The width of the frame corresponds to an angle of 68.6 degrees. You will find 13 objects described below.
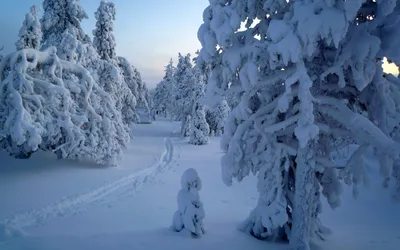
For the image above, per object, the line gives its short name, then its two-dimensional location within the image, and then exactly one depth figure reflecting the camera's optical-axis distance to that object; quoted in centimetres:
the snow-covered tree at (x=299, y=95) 570
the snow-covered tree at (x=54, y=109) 1252
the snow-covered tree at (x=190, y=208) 755
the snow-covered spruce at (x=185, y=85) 3656
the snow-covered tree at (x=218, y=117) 4228
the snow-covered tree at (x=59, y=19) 1942
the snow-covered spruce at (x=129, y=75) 2745
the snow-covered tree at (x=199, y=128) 3231
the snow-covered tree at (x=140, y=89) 2956
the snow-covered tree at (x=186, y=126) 3766
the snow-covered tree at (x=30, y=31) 1573
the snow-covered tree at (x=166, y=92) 7112
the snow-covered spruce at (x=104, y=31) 2492
